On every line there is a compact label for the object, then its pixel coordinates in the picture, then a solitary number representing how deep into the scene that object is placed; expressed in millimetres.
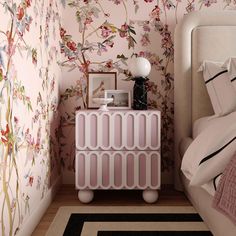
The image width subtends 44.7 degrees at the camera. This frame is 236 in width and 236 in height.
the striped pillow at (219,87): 1765
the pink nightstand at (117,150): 1911
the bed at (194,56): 2073
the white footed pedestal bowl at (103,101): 1968
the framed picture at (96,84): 2229
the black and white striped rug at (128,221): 1507
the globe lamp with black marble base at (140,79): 2011
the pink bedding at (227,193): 1067
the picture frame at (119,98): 2115
